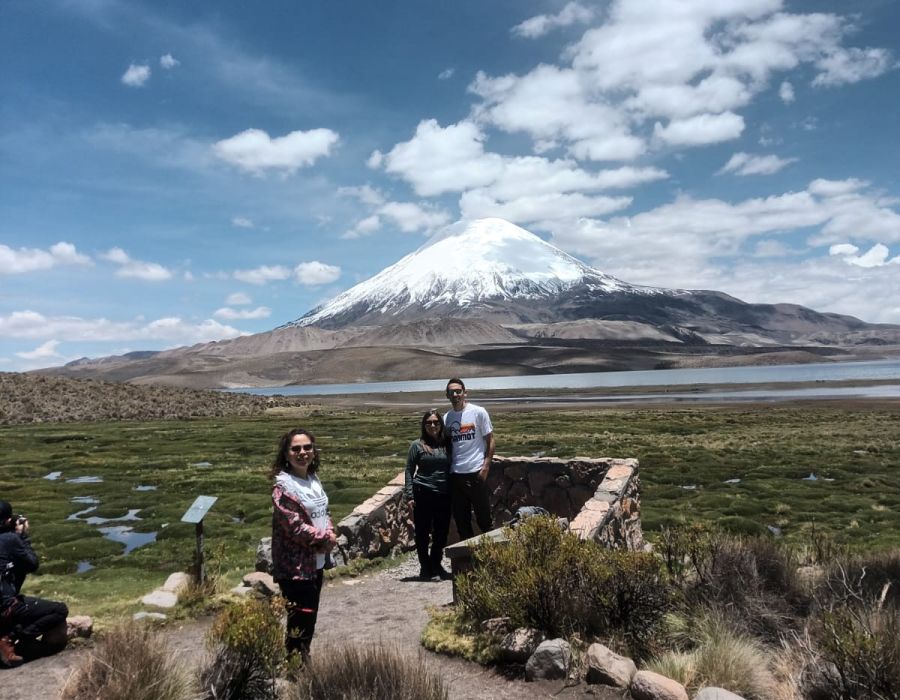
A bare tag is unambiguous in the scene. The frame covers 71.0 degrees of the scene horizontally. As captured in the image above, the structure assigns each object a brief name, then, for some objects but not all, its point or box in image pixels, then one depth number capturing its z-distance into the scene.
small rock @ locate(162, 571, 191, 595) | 9.70
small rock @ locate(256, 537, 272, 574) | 10.58
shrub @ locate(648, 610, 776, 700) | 5.44
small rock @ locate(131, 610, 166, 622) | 8.68
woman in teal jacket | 9.52
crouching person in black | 7.18
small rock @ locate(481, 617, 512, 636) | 6.91
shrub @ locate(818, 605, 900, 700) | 4.88
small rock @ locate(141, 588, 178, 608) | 9.27
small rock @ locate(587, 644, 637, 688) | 5.73
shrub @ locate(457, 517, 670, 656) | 6.65
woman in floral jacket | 5.63
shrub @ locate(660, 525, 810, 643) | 6.74
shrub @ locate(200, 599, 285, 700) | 5.15
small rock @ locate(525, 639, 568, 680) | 6.09
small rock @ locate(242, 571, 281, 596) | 9.41
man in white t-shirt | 9.45
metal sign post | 9.26
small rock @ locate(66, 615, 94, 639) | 7.96
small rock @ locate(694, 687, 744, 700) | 4.97
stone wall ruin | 10.67
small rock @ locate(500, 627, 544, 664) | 6.48
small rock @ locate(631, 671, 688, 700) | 5.25
